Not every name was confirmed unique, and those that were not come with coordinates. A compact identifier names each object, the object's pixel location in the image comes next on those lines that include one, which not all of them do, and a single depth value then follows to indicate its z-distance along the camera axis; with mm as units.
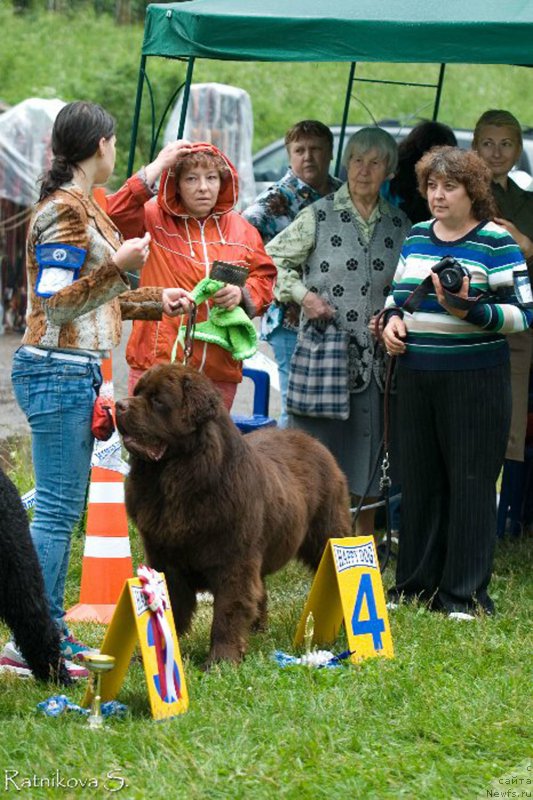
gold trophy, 8539
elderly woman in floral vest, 13844
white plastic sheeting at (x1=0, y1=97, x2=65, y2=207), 27969
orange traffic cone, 12930
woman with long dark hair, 9805
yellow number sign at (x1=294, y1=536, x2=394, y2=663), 10437
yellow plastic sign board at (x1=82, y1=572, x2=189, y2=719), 8758
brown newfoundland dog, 9906
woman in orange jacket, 12047
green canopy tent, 12523
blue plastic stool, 15211
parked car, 31453
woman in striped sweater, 11734
